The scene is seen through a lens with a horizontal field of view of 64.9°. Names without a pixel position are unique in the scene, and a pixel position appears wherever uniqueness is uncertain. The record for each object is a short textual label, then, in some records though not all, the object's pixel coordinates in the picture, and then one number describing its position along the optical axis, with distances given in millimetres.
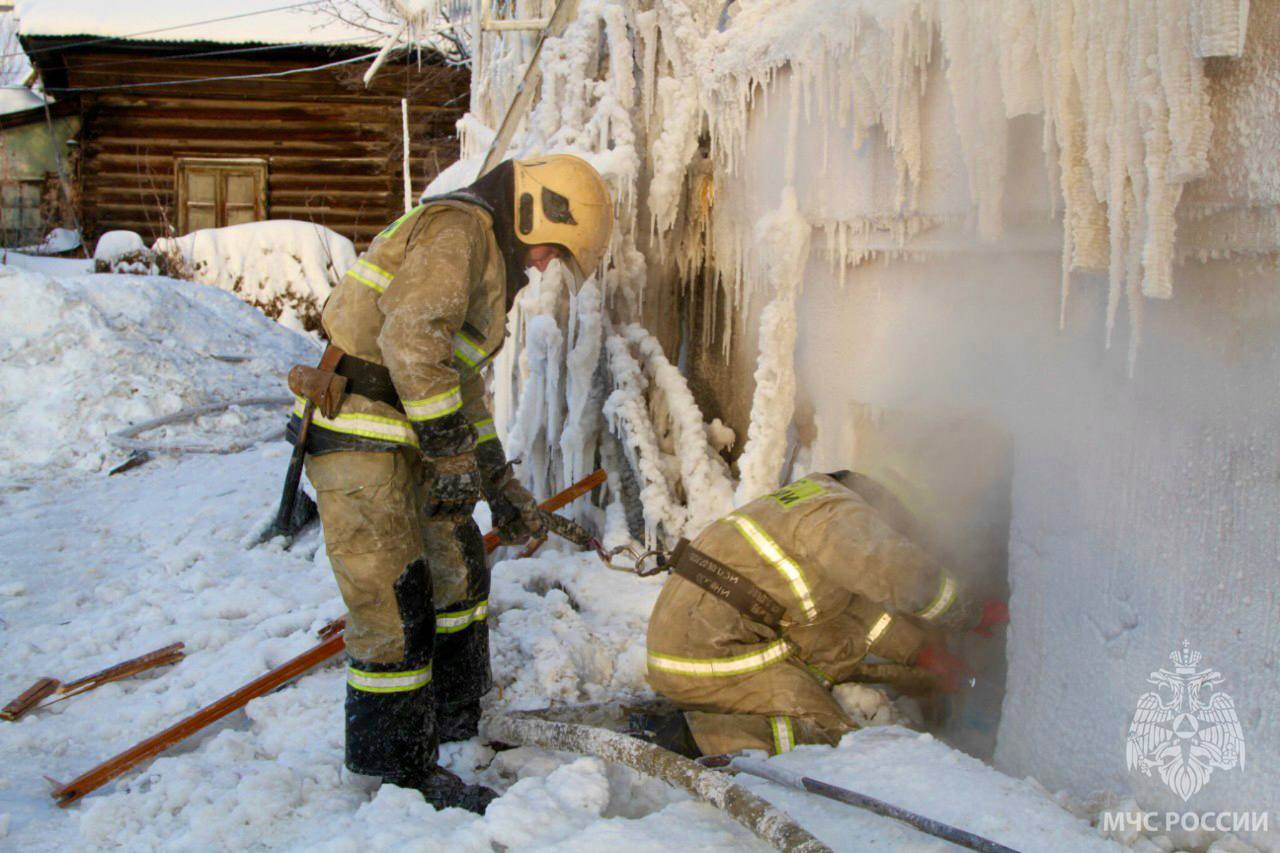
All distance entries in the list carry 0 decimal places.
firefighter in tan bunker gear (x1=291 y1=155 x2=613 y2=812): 2918
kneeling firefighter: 3117
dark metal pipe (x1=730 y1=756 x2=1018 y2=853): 2241
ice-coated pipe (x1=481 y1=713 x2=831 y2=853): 2201
